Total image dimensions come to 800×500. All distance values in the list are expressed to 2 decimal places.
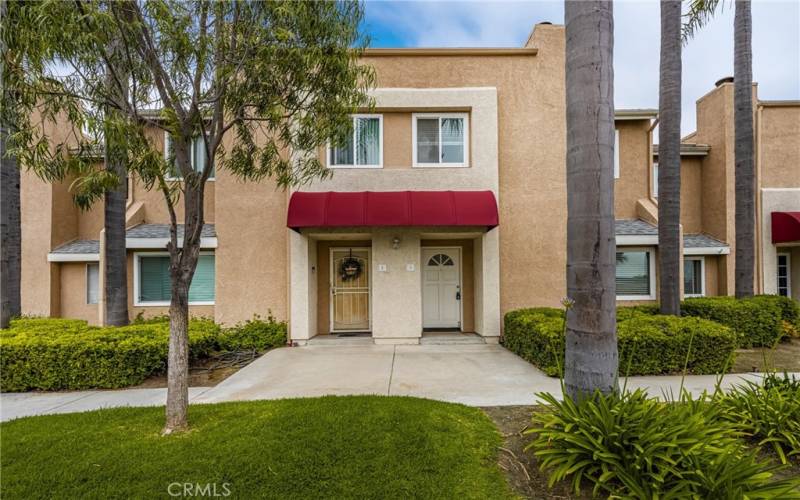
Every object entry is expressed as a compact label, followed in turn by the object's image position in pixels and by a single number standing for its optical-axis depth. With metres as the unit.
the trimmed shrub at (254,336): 9.65
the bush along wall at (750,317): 9.45
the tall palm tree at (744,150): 10.35
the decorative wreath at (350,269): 11.34
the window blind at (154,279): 11.38
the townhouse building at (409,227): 10.04
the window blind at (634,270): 12.03
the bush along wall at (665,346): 7.06
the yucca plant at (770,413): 4.04
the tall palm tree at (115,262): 8.82
